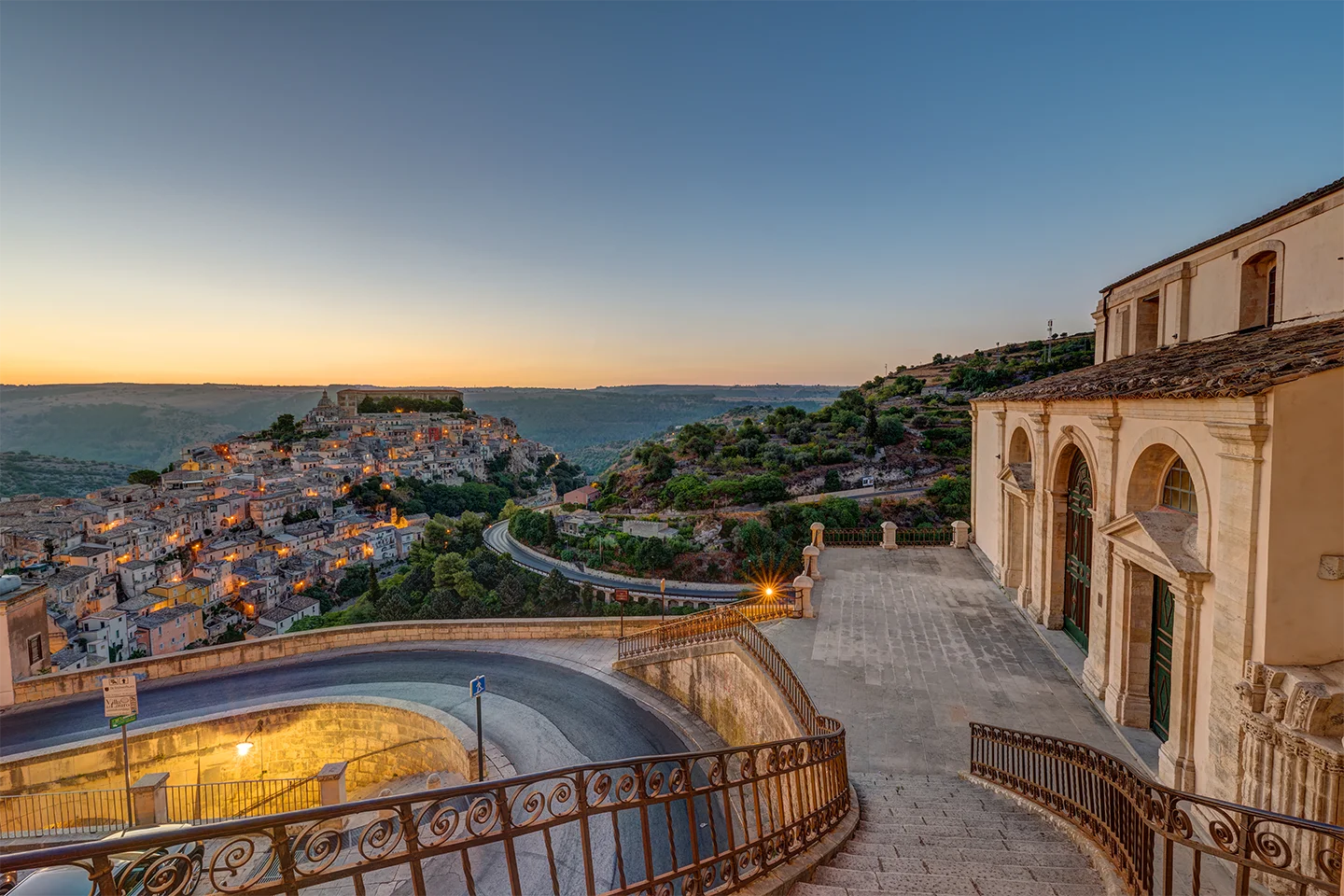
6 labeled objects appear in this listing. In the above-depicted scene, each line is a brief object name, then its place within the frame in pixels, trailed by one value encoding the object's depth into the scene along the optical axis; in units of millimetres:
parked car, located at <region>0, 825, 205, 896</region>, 4195
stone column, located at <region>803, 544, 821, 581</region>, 16281
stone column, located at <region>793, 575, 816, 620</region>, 13984
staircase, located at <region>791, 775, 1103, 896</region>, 4934
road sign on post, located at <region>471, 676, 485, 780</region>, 11641
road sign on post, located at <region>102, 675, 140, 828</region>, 10711
